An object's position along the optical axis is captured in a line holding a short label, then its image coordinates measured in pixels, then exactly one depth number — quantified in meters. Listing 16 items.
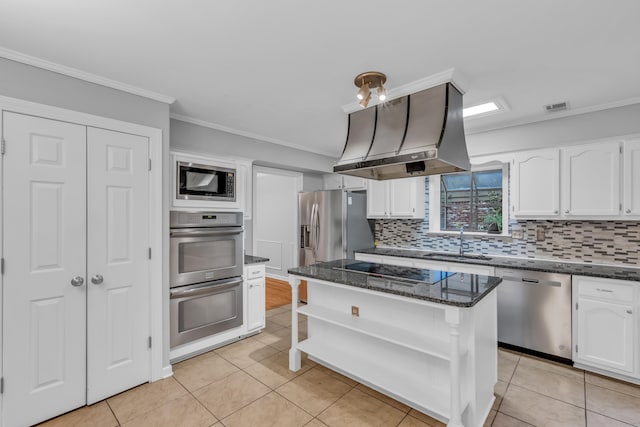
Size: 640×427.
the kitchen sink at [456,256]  3.59
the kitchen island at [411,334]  1.94
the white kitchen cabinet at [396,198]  4.21
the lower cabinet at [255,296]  3.49
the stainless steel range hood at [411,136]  2.20
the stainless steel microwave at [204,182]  2.88
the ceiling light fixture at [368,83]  2.21
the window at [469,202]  3.81
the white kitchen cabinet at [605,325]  2.52
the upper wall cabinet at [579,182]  2.75
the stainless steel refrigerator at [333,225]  4.56
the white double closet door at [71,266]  1.99
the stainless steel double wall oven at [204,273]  2.86
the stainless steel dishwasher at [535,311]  2.85
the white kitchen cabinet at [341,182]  4.99
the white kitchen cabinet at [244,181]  3.36
